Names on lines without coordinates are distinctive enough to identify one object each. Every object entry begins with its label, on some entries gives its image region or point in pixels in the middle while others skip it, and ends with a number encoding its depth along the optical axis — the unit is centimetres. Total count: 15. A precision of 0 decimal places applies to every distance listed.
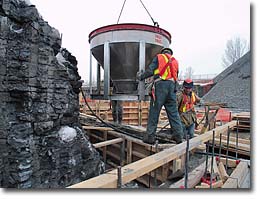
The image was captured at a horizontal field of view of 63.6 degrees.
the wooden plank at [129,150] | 419
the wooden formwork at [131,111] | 845
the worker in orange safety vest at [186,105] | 338
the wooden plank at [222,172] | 229
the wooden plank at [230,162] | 282
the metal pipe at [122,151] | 423
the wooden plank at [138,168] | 111
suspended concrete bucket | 358
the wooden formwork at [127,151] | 341
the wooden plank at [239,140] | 386
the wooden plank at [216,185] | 212
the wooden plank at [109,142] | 380
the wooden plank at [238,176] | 206
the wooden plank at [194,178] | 224
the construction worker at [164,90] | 243
